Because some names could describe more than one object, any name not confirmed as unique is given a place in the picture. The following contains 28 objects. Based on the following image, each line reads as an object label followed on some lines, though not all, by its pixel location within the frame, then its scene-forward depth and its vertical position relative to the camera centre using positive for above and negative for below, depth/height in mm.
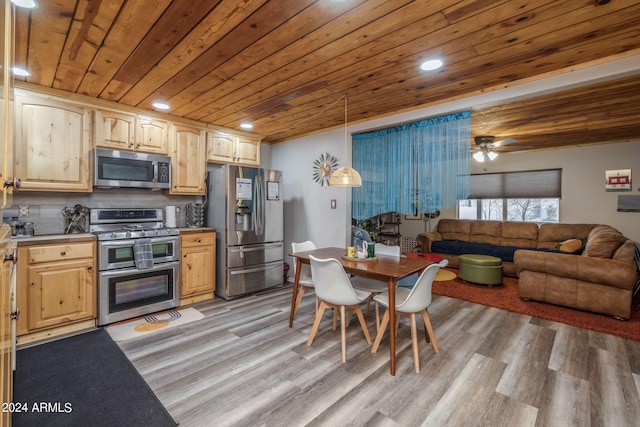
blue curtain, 3328 +574
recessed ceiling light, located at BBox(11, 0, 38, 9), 1675 +1192
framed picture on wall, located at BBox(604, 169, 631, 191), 5242 +595
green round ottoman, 4654 -927
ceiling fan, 4699 +1062
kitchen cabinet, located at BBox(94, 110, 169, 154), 3277 +934
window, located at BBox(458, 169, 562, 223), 6090 +337
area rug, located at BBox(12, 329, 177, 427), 1763 -1224
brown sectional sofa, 3234 -747
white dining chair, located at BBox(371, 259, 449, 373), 2213 -734
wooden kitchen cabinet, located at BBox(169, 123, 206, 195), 3824 +697
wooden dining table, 2221 -473
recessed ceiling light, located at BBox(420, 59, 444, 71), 2389 +1225
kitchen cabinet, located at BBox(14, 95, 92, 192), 2811 +666
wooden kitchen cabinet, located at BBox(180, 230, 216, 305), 3654 -697
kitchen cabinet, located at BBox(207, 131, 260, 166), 4258 +961
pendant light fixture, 2896 +333
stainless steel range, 3031 -579
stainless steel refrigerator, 3914 -197
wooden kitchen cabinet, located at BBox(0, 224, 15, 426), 885 -401
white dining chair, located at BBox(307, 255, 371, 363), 2355 -641
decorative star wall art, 4383 +673
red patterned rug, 3074 -1183
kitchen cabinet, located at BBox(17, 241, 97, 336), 2607 -693
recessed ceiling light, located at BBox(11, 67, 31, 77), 2490 +1199
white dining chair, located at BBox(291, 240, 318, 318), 2998 -725
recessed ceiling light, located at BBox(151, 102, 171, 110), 3369 +1237
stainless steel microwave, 3244 +491
